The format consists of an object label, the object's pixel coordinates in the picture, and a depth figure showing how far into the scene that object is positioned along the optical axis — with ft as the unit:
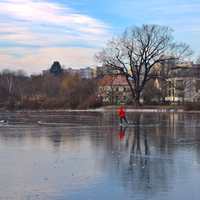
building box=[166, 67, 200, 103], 268.74
